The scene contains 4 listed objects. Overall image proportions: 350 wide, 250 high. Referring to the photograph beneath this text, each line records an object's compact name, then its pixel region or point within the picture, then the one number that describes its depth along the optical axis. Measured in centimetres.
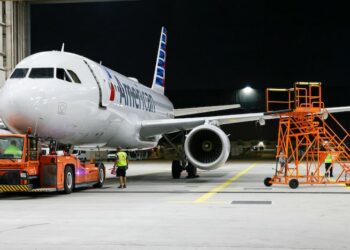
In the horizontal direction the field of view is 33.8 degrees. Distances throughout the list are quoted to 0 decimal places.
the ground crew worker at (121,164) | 1642
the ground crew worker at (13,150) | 1416
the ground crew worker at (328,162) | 2140
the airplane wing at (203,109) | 2437
